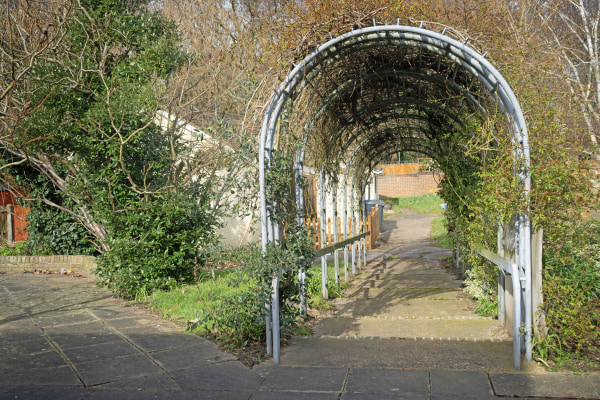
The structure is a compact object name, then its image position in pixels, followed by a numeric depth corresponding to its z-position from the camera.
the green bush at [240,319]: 5.19
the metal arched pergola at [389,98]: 4.61
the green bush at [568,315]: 4.39
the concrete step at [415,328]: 5.55
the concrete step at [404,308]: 6.64
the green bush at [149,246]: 7.93
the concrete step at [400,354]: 4.60
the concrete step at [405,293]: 7.82
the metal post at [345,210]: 9.49
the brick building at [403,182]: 36.22
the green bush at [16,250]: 12.45
